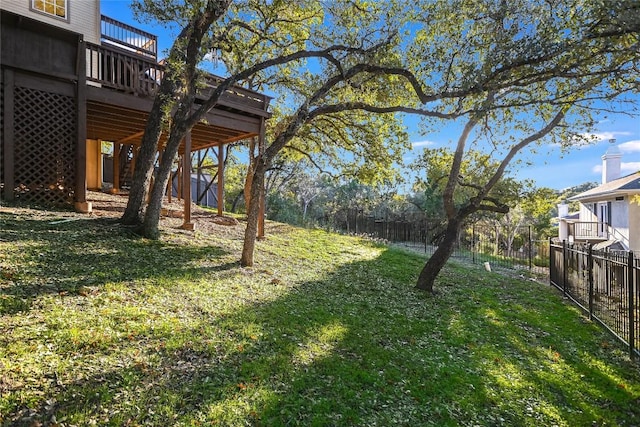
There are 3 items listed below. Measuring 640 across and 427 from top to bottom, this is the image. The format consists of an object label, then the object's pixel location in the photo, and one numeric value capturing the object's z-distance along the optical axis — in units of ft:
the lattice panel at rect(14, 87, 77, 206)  23.24
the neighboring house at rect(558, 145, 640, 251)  54.34
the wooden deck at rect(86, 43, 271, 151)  25.95
